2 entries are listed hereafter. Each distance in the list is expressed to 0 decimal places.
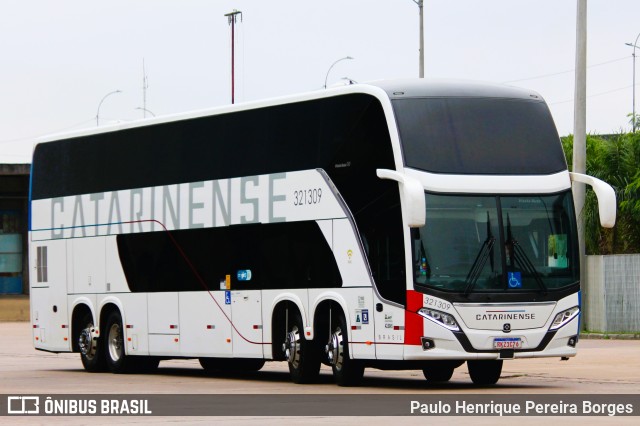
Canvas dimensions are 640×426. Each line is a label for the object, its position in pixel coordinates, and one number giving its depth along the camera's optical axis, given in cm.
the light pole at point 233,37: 7450
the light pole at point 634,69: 9300
